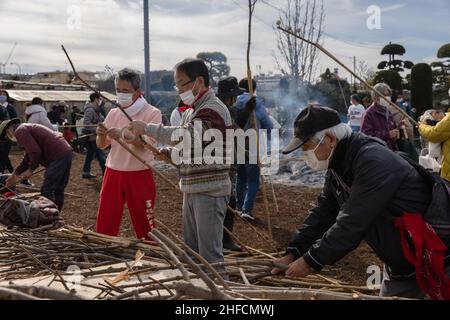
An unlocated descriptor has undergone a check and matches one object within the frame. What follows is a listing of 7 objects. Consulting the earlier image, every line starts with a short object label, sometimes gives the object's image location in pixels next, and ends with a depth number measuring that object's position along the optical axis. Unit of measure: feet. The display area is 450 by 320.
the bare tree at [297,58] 45.70
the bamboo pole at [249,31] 14.15
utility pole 44.73
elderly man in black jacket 8.43
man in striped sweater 11.16
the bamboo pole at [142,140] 12.27
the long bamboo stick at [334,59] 12.76
